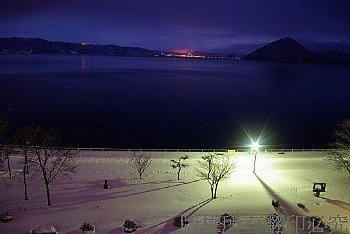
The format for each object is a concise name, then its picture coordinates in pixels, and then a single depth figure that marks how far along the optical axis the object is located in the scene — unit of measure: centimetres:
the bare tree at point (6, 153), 3744
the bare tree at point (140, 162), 4047
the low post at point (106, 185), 3506
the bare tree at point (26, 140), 3542
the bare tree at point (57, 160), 3822
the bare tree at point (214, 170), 3484
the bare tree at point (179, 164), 3969
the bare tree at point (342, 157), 4145
